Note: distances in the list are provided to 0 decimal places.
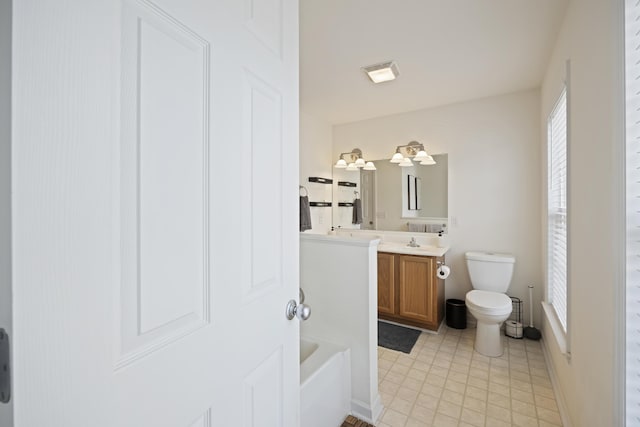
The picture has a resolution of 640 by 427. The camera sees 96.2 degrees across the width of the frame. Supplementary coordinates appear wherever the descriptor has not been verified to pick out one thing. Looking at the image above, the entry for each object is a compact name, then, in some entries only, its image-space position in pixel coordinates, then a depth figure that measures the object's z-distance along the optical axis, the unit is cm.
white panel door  36
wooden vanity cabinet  288
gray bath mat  268
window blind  195
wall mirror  334
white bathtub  142
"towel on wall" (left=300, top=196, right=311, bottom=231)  318
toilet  244
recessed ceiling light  229
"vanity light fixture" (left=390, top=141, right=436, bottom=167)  330
